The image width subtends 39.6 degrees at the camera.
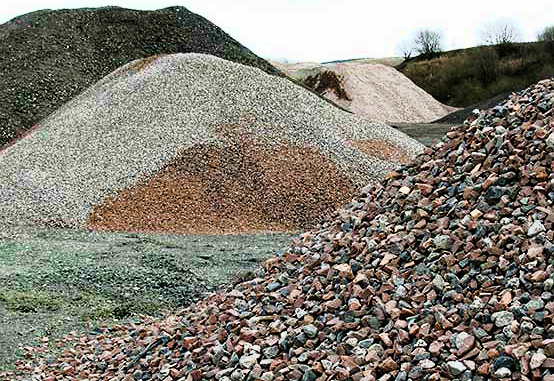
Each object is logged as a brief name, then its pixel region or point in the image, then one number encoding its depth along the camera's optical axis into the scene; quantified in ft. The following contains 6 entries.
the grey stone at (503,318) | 14.16
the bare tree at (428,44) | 214.07
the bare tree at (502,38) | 189.41
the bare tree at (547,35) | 176.86
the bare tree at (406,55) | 218.32
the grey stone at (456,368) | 13.54
